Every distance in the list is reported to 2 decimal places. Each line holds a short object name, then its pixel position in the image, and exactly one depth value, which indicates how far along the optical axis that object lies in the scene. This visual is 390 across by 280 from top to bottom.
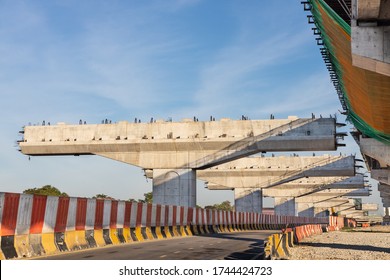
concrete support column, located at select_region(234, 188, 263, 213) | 61.91
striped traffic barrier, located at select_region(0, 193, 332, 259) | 11.83
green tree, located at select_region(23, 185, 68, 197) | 78.81
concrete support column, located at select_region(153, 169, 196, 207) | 38.81
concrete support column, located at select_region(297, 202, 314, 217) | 111.89
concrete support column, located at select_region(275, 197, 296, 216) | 87.69
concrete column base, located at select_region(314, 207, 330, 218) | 134.75
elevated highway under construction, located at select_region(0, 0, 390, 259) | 13.66
